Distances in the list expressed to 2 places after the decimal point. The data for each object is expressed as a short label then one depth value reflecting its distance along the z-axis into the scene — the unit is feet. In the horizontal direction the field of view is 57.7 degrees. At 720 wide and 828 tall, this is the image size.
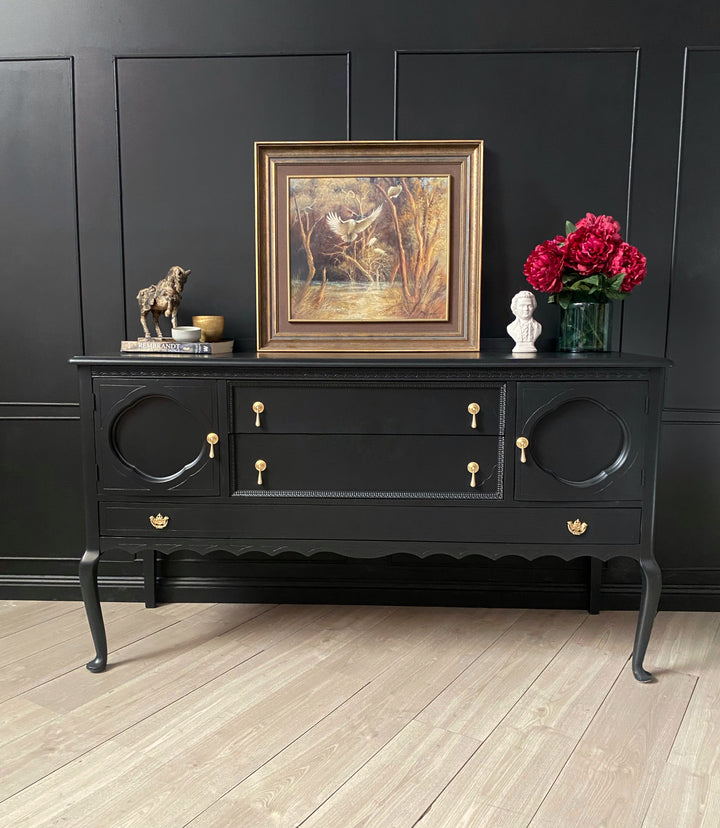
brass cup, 7.63
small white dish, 7.20
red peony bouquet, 6.85
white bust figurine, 7.27
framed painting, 7.61
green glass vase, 7.12
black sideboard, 6.36
